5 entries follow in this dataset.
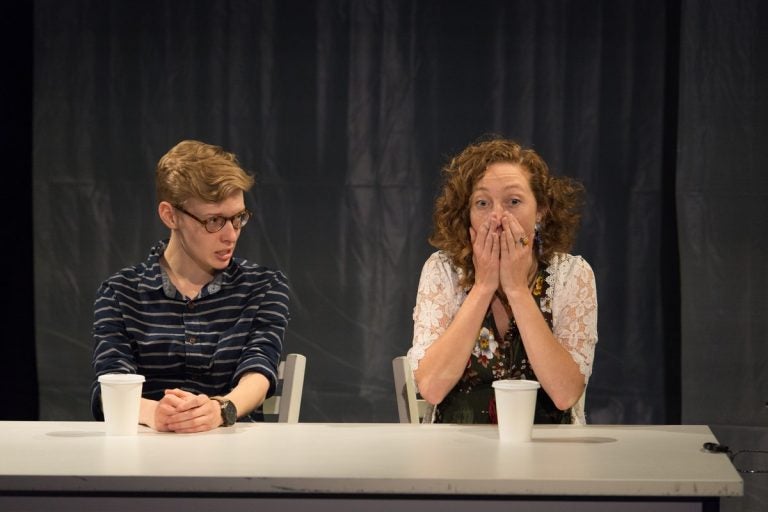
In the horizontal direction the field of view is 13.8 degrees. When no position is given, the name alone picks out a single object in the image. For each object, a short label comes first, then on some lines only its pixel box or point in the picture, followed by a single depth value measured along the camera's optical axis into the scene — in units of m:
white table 5.88
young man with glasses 6.91
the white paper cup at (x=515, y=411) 6.25
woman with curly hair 6.77
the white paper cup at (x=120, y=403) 6.30
